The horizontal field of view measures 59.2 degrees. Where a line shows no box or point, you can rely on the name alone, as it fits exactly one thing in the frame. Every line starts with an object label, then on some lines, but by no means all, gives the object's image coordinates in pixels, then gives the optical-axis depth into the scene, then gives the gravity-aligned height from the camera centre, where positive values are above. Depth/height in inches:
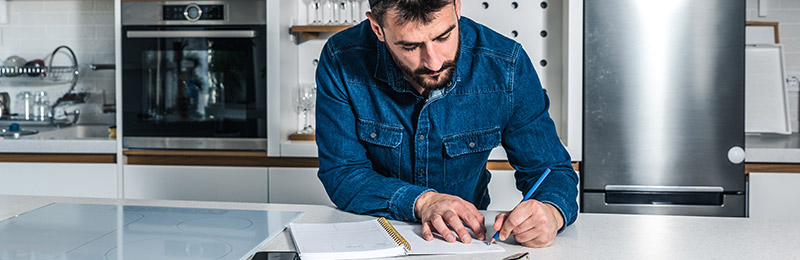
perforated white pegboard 114.2 +16.4
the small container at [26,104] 130.8 +3.8
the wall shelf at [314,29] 112.1 +15.3
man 57.2 +0.4
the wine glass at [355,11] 118.0 +19.0
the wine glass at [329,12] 116.6 +18.7
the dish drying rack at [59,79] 130.2 +8.5
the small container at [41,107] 129.8 +3.2
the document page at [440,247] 43.0 -7.7
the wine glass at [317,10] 117.0 +19.1
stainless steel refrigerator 99.5 +2.7
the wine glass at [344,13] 118.0 +18.7
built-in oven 110.5 +7.9
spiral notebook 41.6 -7.4
